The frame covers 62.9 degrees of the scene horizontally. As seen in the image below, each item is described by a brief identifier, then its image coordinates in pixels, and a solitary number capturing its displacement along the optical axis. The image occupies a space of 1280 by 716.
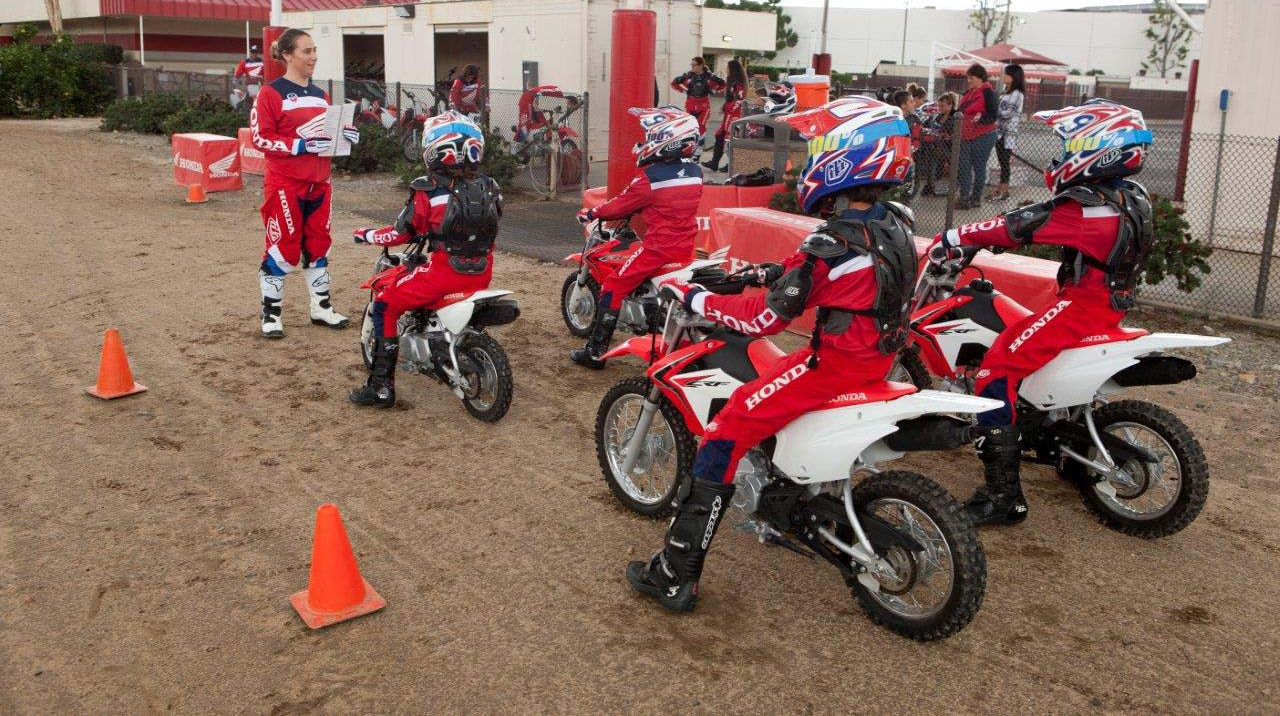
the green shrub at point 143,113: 25.77
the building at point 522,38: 19.91
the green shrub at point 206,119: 23.55
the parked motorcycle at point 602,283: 7.81
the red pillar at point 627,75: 11.38
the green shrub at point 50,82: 30.58
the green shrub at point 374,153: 19.36
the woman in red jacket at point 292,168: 8.30
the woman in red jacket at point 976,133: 13.52
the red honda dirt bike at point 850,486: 3.97
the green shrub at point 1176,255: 9.02
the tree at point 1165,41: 65.62
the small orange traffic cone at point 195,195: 15.77
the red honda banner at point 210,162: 16.50
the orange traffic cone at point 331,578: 4.32
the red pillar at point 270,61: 15.55
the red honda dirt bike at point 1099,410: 4.96
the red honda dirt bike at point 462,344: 6.59
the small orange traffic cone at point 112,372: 6.98
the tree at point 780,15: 69.44
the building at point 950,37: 68.75
